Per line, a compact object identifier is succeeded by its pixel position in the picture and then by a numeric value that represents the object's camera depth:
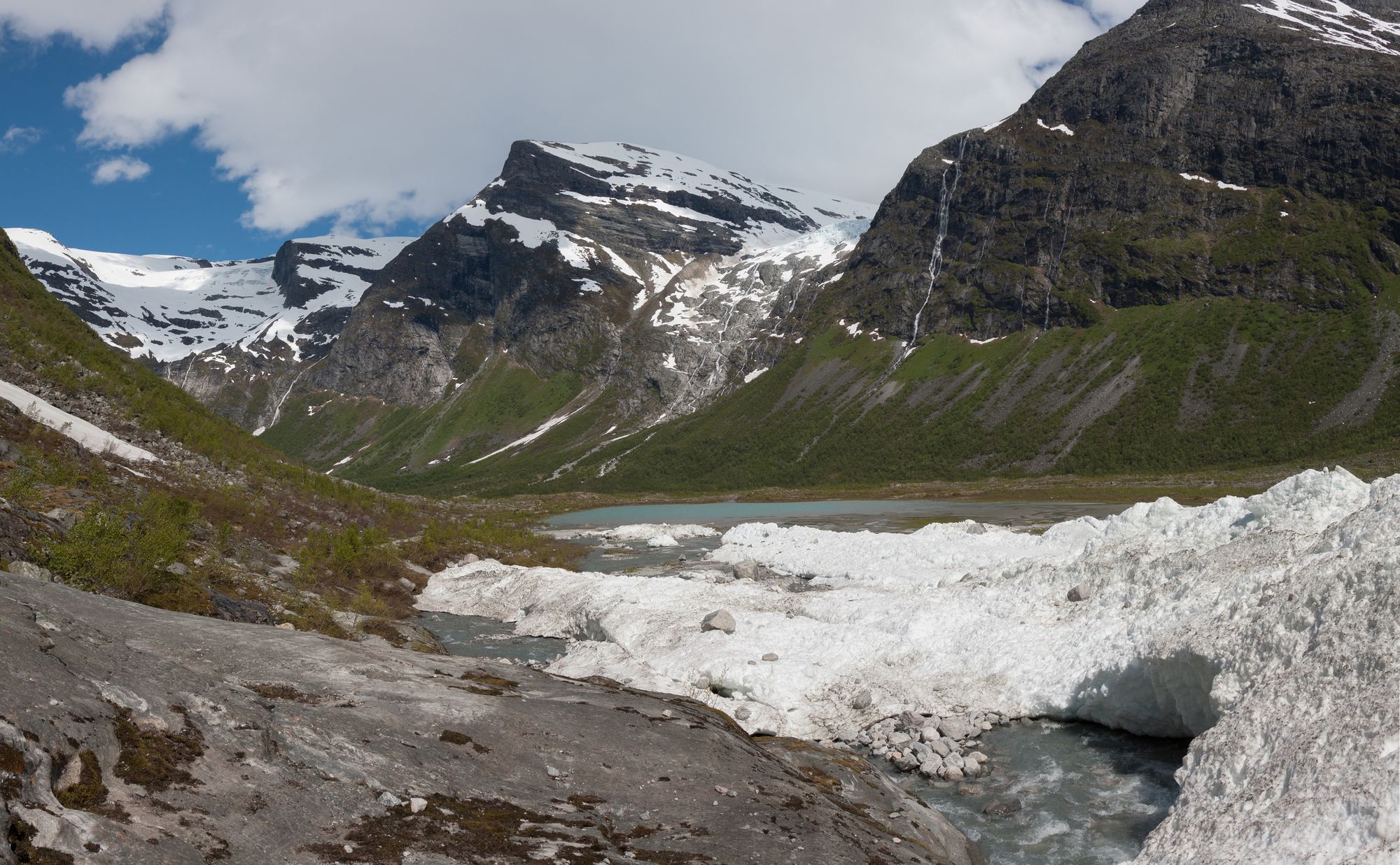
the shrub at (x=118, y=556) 18.31
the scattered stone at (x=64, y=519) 22.75
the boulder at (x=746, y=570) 47.78
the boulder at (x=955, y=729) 20.66
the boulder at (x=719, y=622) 28.27
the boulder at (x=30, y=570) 16.56
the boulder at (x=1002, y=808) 16.98
